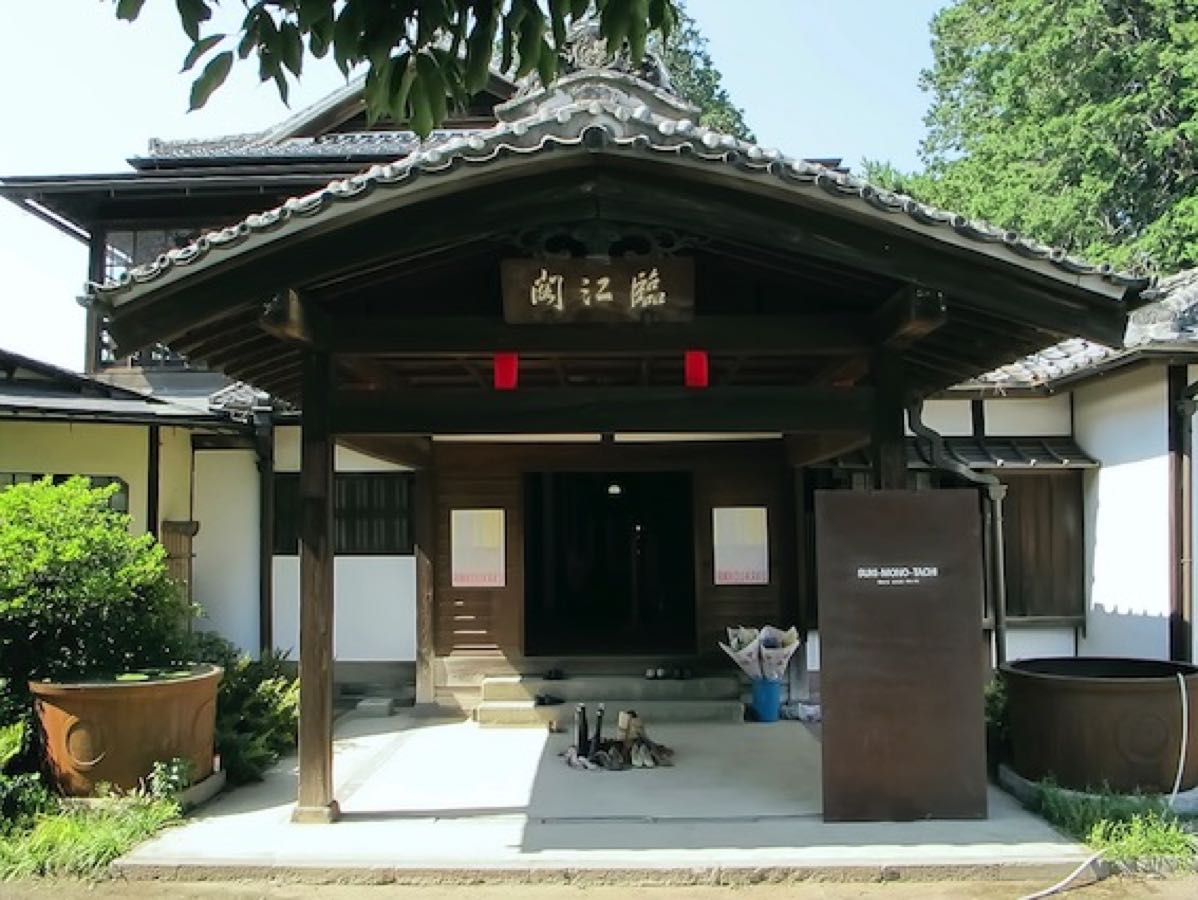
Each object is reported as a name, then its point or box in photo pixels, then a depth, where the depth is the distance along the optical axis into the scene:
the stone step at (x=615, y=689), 10.83
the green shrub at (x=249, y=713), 8.04
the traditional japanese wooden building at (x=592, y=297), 5.92
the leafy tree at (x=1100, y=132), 20.27
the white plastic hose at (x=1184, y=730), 6.82
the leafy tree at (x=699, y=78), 40.88
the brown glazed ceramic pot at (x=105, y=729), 6.98
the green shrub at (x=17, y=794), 6.64
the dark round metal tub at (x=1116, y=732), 6.85
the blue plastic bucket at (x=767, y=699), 10.46
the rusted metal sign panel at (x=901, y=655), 6.65
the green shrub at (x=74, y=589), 7.19
